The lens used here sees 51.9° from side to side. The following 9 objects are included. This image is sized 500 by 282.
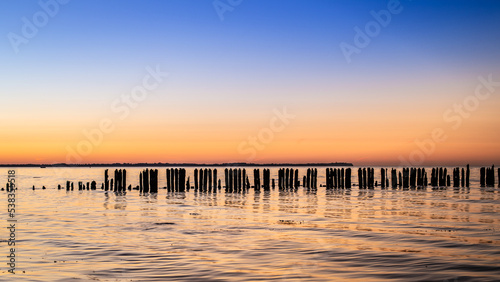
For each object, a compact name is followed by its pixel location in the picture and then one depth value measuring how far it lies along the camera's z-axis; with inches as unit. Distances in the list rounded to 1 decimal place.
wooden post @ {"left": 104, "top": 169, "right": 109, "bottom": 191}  1571.1
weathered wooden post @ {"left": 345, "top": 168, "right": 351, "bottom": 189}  1672.0
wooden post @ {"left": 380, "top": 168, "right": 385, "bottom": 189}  1701.8
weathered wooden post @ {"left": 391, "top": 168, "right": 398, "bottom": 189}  1720.7
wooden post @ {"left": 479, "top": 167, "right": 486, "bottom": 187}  1741.0
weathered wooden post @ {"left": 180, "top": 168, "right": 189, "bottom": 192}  1541.6
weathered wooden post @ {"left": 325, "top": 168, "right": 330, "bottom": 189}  1666.1
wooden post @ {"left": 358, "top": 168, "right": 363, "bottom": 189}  1670.5
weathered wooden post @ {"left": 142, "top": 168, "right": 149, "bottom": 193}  1504.7
